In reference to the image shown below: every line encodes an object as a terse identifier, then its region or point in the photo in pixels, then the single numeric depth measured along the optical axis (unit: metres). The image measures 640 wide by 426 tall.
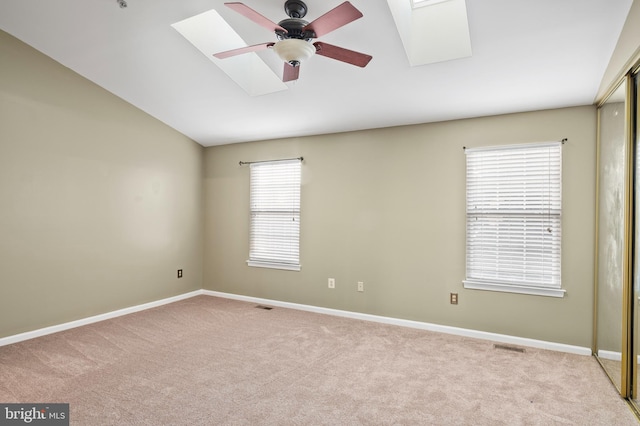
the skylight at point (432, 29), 2.57
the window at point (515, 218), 3.30
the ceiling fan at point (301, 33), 1.88
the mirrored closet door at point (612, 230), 2.49
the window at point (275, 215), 4.69
